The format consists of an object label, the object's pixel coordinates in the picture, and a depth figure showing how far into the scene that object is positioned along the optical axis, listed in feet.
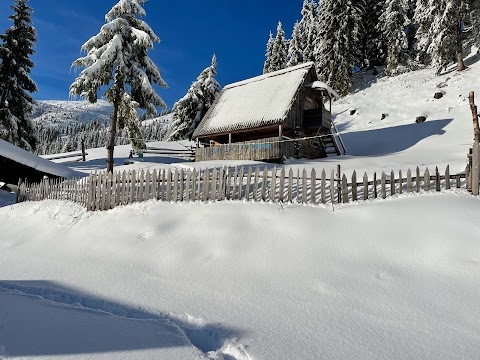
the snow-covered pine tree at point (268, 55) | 173.54
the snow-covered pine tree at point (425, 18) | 100.48
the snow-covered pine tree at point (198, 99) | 125.70
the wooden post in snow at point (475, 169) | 24.67
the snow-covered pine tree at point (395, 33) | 124.88
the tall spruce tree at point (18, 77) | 74.49
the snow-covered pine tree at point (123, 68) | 50.29
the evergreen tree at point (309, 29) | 157.11
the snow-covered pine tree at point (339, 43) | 129.80
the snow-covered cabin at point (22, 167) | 49.62
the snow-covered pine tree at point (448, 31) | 93.35
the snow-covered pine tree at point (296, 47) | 163.73
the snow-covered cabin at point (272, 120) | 70.64
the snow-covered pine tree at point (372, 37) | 152.97
